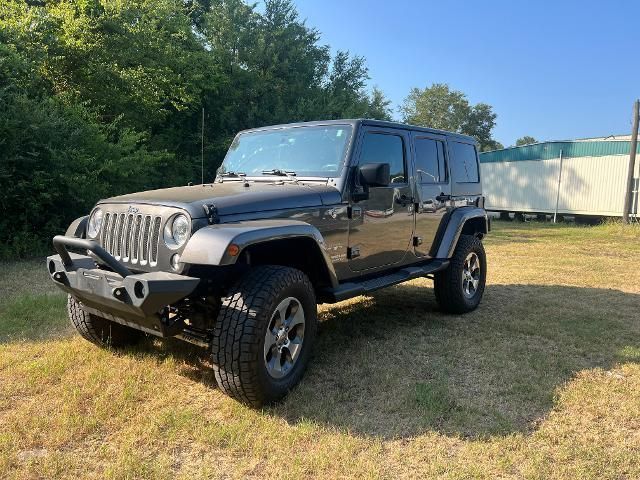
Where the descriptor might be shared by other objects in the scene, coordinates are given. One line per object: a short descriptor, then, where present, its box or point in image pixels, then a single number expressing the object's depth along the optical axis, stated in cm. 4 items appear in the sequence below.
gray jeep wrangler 294
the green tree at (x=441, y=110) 6231
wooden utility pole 1711
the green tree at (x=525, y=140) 8529
